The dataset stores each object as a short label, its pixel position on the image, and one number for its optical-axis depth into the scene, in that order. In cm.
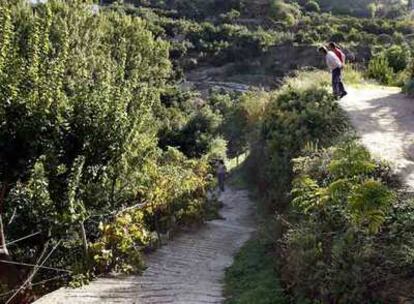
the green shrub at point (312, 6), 6228
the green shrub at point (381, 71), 1816
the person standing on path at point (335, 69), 1342
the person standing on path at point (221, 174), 1839
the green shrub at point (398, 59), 1916
